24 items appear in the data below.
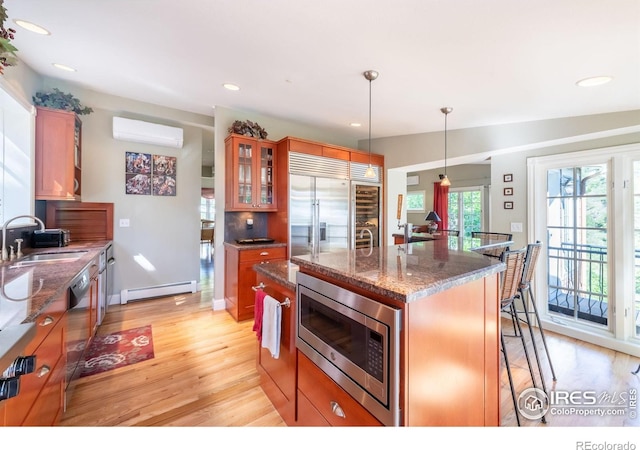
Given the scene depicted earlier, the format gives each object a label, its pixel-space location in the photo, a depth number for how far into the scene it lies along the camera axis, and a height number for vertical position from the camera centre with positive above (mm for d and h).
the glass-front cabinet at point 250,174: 3510 +678
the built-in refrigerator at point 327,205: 3688 +281
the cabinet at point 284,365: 1585 -913
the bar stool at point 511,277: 1766 -369
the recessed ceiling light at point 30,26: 2023 +1528
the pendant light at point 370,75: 2336 +1322
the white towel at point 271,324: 1637 -632
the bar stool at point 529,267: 2094 -355
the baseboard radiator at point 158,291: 3814 -1014
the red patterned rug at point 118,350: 2330 -1217
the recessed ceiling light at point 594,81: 2002 +1099
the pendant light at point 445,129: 2977 +1271
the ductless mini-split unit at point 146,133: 3557 +1258
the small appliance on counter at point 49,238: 2684 -152
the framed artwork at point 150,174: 3801 +726
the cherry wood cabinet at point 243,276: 3240 -643
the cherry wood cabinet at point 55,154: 2814 +744
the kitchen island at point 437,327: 1012 -452
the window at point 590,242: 2727 -192
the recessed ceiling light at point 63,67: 2738 +1621
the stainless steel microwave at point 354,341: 986 -515
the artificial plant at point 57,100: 2850 +1334
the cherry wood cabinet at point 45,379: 1078 -711
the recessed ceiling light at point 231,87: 2889 +1497
